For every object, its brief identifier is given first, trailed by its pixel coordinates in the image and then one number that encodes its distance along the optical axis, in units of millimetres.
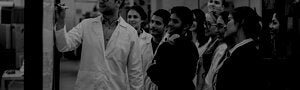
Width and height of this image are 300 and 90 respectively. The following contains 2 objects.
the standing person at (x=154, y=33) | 3830
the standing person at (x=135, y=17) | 4121
